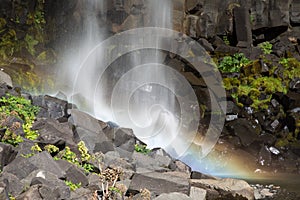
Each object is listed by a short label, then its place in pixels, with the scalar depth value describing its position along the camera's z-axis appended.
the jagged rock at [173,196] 14.53
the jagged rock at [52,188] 12.43
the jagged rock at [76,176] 15.05
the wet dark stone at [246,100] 37.06
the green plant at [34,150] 16.07
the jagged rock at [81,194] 13.12
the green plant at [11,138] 16.19
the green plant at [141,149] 22.69
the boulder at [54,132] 17.79
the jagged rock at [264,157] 31.91
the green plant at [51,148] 17.13
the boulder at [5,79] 22.38
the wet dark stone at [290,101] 35.38
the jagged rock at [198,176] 20.41
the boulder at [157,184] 15.73
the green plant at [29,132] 17.91
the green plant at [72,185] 14.45
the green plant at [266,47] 46.46
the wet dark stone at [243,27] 46.25
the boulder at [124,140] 21.82
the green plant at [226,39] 47.32
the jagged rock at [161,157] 20.78
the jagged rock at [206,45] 45.41
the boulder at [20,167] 14.20
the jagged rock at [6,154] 14.37
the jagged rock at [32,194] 12.14
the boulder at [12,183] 12.56
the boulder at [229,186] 18.64
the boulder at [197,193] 17.07
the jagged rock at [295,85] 38.89
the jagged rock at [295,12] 48.26
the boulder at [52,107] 21.60
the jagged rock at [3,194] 10.89
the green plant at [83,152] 18.00
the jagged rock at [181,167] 21.53
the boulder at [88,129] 20.28
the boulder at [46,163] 14.70
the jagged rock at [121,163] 17.52
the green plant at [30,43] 37.48
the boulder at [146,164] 19.37
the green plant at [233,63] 42.51
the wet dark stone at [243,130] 32.69
